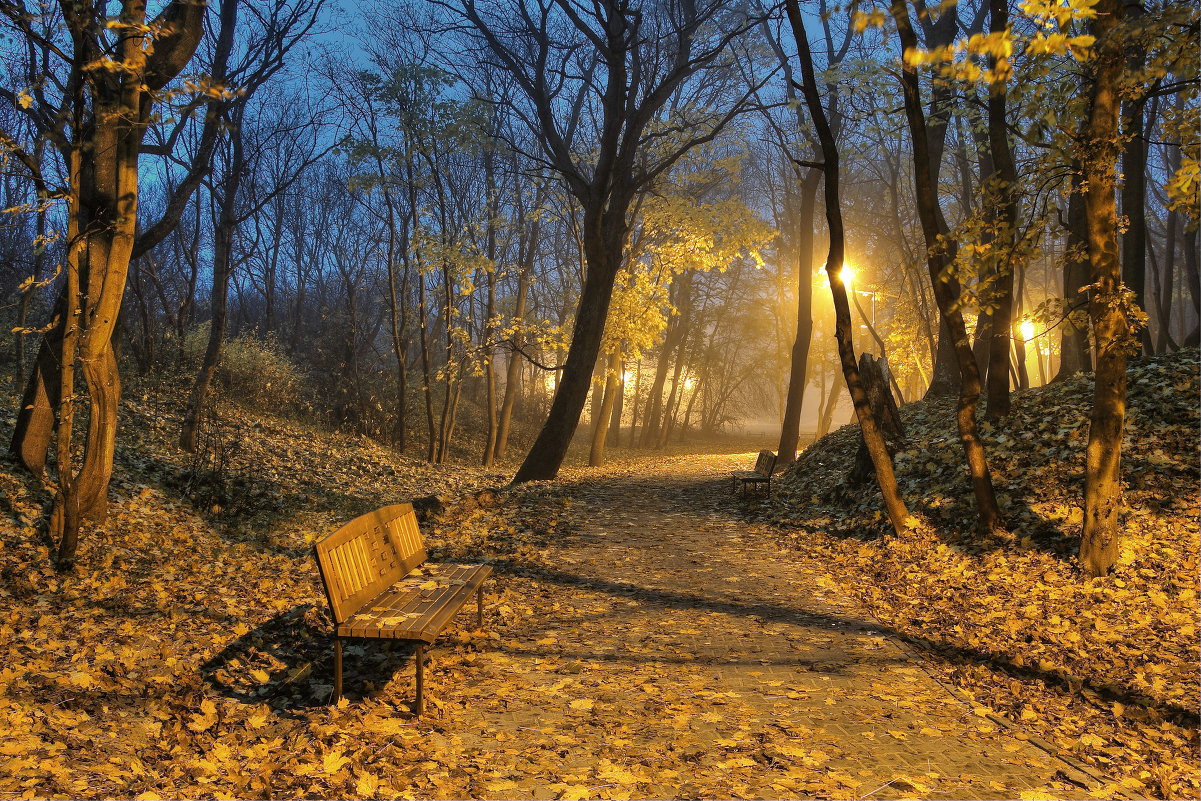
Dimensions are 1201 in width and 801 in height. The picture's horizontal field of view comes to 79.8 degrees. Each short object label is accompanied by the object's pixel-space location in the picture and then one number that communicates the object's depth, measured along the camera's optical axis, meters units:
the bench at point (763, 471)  11.25
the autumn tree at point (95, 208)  5.39
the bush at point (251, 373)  16.12
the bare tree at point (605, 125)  12.16
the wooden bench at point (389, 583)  3.82
